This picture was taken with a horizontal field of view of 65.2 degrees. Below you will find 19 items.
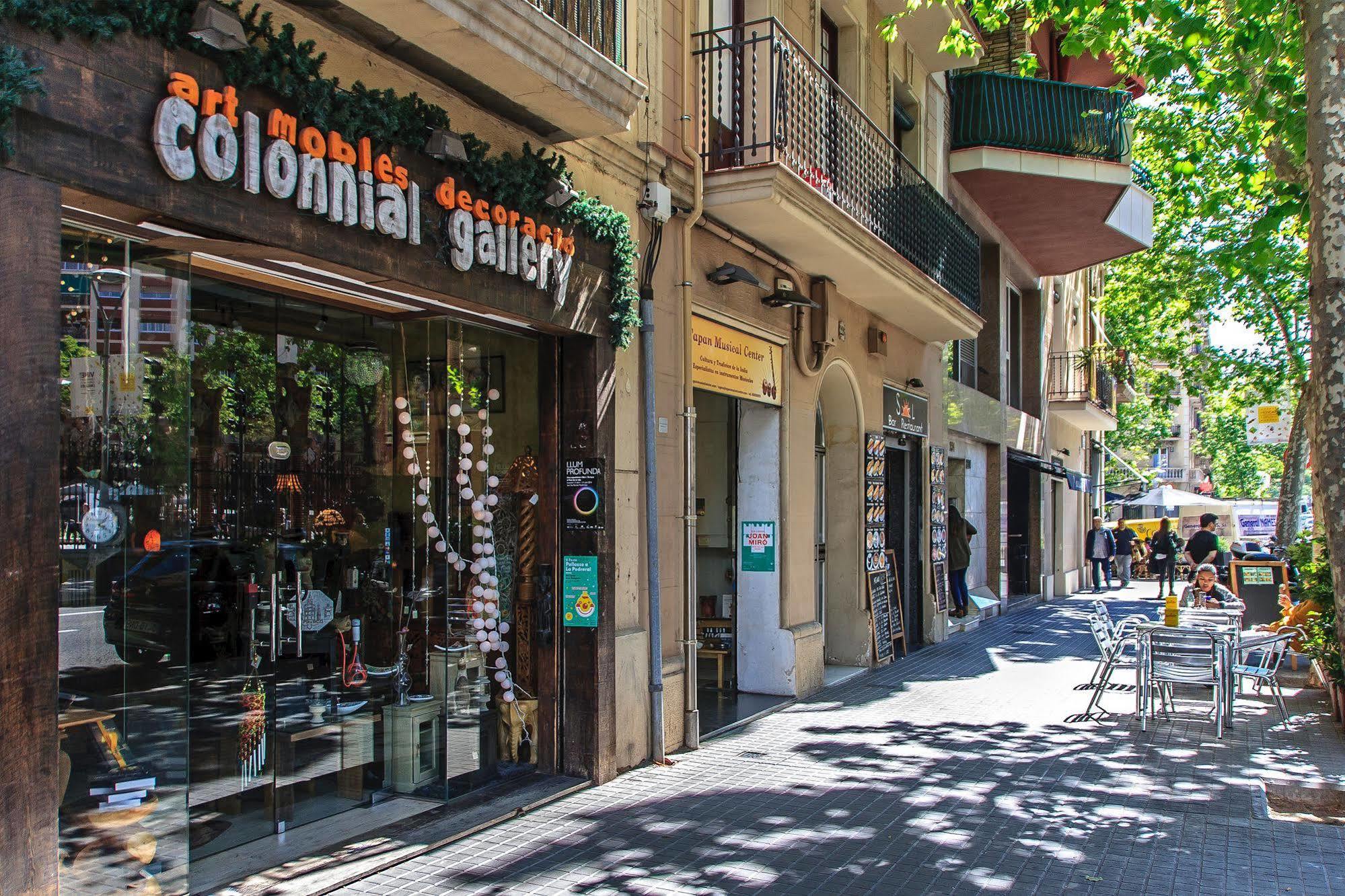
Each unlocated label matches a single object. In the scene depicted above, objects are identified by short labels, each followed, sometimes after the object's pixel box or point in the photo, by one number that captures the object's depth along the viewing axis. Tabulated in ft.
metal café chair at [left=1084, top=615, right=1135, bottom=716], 31.76
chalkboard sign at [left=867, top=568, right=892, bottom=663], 40.73
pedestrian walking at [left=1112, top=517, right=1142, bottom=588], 92.02
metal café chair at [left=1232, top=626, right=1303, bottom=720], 30.09
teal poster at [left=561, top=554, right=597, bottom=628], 23.07
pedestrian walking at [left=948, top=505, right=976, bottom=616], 54.08
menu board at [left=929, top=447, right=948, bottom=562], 48.39
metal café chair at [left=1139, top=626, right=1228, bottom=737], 28.96
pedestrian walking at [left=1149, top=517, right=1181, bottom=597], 72.23
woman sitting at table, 40.88
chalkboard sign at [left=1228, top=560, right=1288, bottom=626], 45.62
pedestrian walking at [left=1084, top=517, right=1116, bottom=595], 84.84
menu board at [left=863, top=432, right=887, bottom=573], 41.06
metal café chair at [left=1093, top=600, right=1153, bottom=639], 32.83
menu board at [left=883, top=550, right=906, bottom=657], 43.06
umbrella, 102.99
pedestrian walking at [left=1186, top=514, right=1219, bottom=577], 57.21
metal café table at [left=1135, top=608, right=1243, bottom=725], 29.58
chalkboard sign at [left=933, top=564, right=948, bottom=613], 48.55
